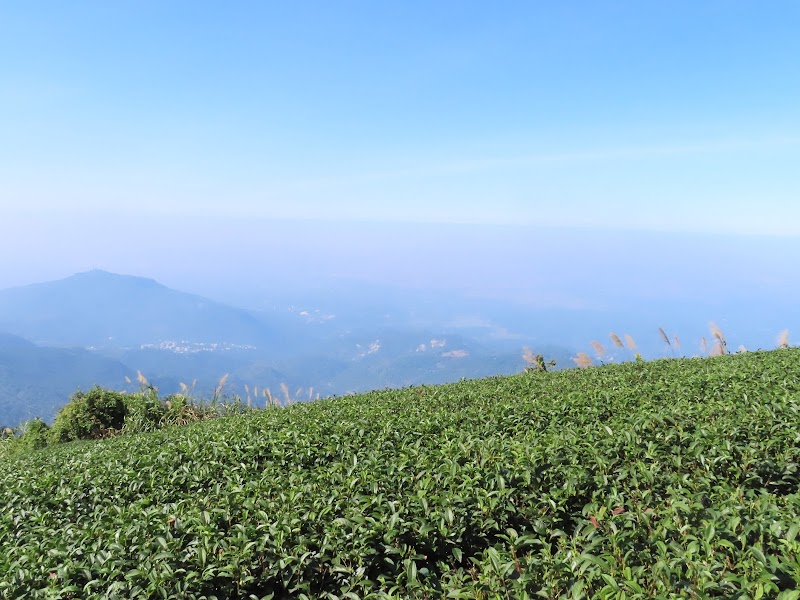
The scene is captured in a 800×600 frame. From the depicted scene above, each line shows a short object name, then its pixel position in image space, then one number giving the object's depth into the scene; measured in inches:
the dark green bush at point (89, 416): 551.2
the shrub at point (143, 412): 565.0
